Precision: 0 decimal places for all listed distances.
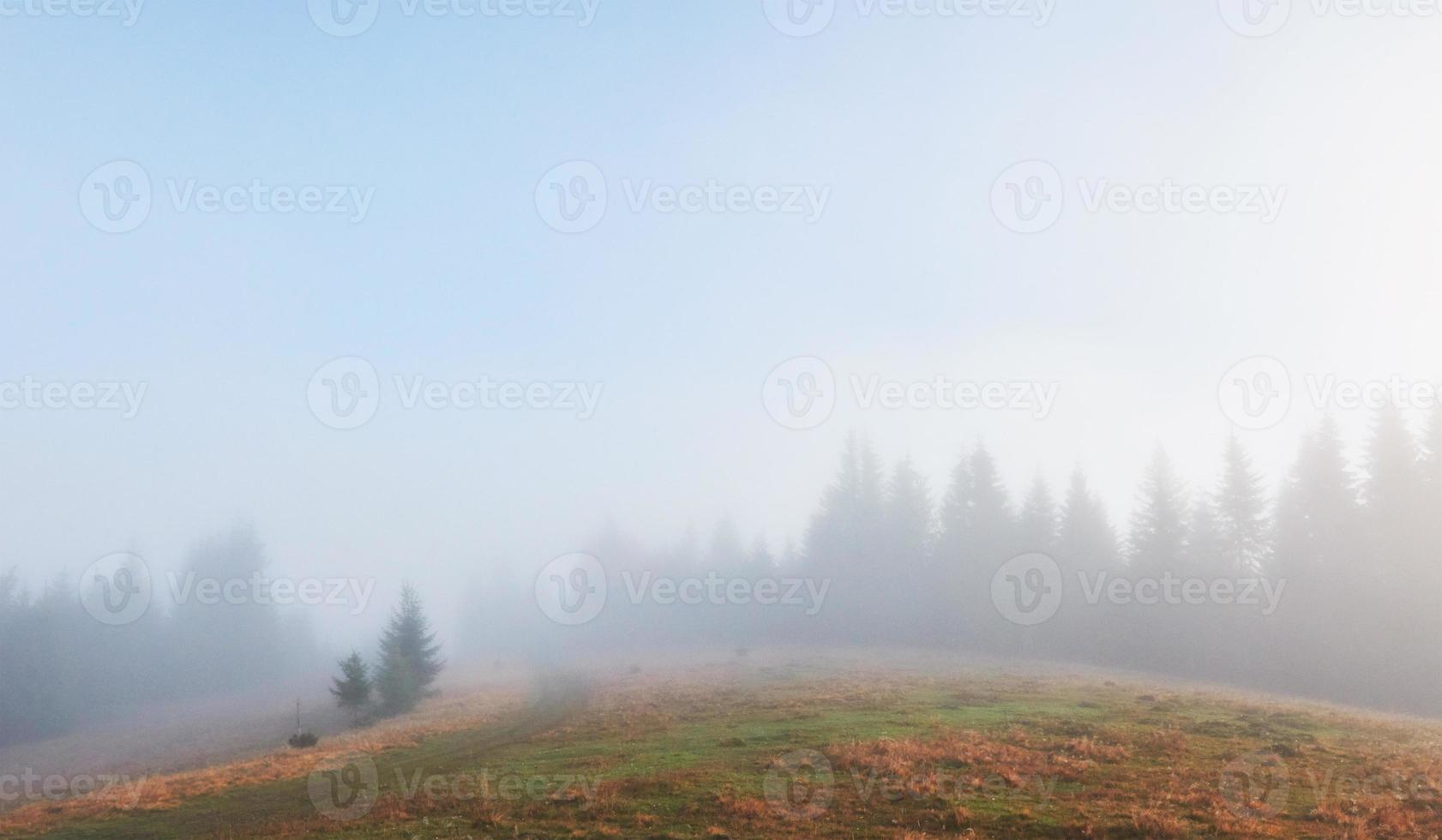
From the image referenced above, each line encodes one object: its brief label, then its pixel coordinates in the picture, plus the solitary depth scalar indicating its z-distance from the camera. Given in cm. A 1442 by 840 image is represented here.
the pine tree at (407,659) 5084
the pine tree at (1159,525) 6012
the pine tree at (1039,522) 7012
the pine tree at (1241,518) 5562
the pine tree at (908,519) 7912
